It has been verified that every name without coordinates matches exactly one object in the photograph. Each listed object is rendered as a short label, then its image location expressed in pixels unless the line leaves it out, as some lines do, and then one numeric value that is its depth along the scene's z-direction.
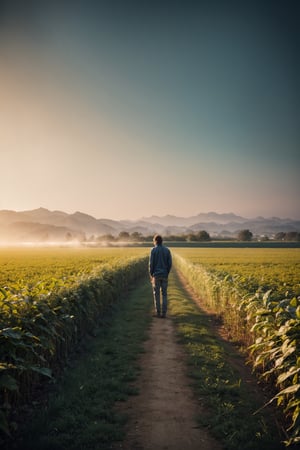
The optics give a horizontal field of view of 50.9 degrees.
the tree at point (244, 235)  165.12
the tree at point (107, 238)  174.82
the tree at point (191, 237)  153.69
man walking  12.77
